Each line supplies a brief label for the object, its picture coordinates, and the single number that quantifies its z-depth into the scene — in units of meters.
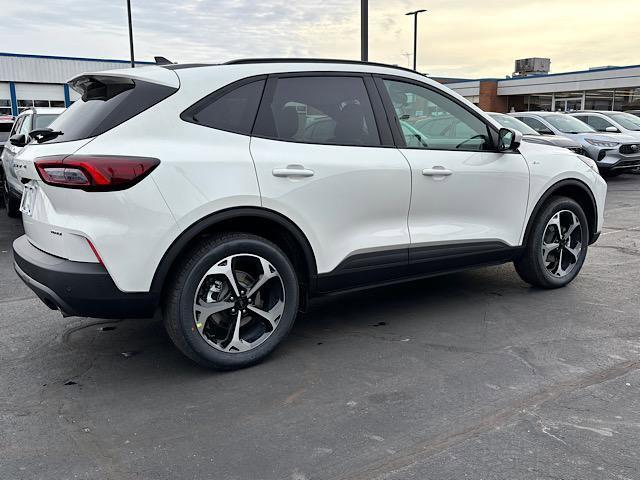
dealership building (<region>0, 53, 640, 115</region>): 34.53
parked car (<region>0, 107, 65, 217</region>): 8.55
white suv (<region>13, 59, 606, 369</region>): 3.23
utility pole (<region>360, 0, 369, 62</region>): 11.87
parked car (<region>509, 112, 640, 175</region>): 13.80
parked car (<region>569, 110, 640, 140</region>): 15.12
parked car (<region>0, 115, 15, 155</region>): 11.48
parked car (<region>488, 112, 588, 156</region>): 12.61
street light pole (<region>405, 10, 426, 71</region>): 29.70
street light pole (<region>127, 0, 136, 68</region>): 23.23
